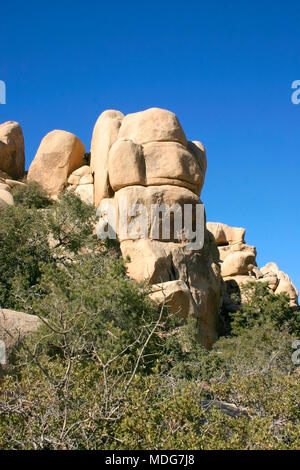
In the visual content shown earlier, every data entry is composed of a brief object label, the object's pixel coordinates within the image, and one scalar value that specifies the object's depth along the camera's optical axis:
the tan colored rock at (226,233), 36.84
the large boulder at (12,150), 29.16
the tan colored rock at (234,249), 35.16
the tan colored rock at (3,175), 28.22
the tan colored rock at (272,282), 31.56
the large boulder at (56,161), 27.81
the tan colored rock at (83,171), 27.17
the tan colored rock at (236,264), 31.12
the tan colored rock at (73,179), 27.17
